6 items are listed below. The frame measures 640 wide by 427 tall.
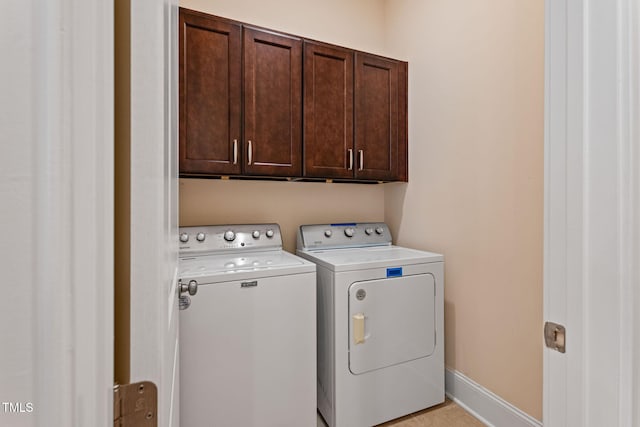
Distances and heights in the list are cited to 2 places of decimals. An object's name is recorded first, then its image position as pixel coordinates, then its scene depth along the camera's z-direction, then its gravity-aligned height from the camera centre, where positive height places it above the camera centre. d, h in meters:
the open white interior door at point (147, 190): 0.35 +0.02
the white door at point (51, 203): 0.26 +0.01
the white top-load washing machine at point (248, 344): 1.36 -0.64
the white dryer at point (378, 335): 1.64 -0.71
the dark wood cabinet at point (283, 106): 1.68 +0.63
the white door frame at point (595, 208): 0.62 +0.00
